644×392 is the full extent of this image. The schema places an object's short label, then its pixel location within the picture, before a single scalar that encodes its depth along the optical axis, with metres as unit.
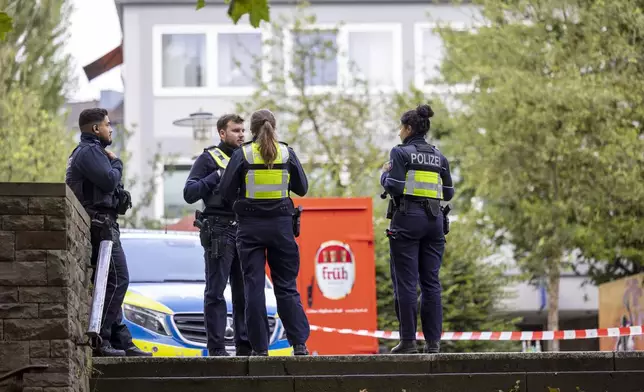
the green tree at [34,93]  31.62
